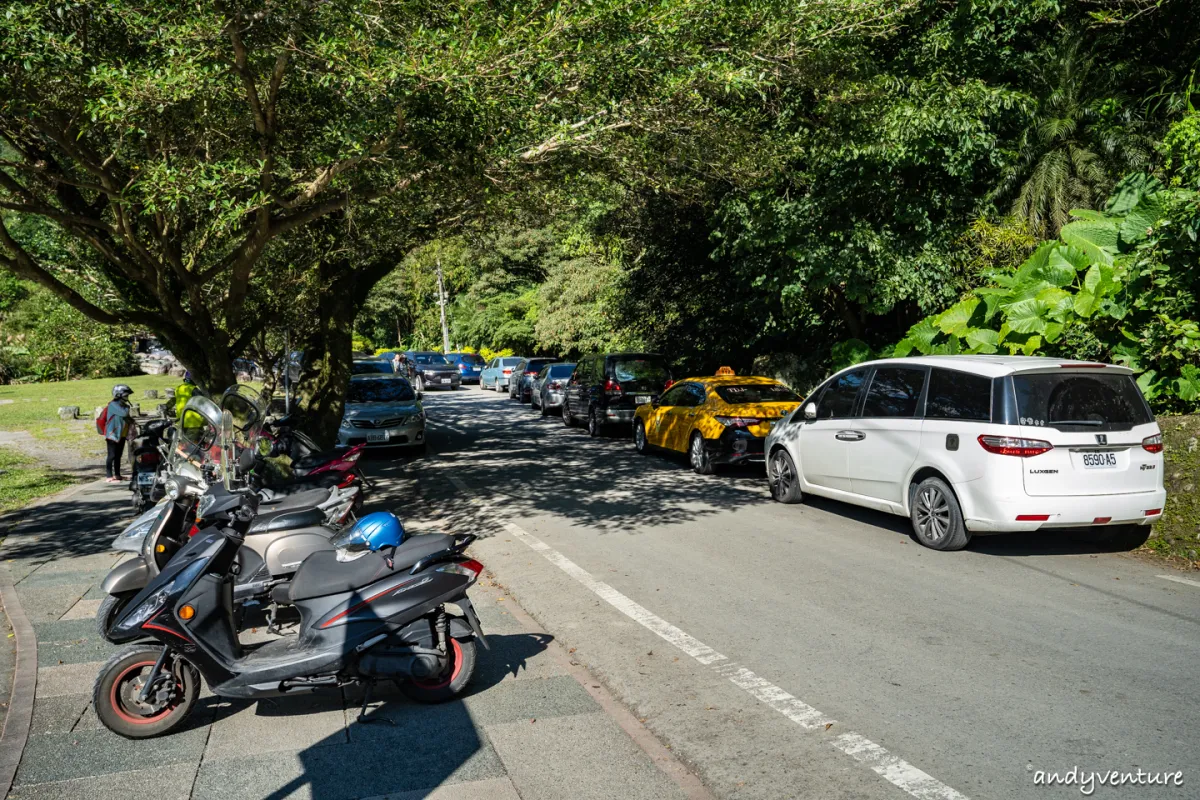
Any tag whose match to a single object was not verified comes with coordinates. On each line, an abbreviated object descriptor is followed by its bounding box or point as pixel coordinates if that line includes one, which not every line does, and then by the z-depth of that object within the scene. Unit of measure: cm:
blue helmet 579
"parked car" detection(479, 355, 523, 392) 3994
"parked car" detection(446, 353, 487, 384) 4766
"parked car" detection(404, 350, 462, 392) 4216
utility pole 6194
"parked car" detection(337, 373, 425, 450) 1767
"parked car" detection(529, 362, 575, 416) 2662
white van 822
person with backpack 1393
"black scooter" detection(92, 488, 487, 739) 512
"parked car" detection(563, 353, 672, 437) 1983
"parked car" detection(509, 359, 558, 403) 3303
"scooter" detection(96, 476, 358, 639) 603
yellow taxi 1409
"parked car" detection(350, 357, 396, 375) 2762
